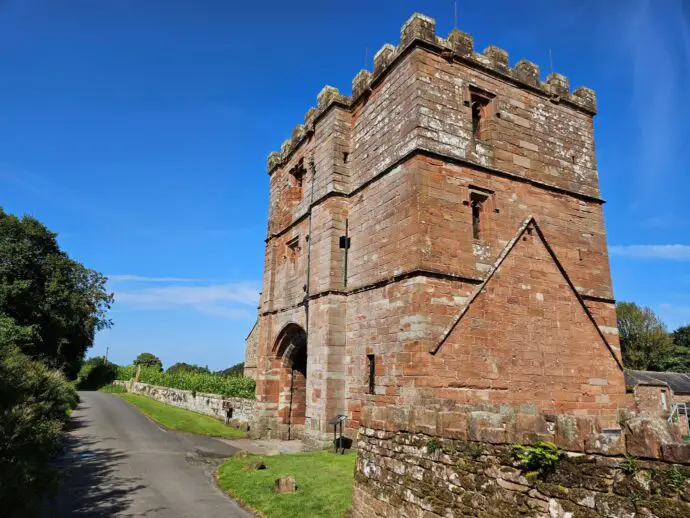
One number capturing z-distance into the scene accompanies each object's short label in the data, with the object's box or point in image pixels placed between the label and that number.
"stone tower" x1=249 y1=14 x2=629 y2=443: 11.23
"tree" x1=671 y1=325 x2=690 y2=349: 52.62
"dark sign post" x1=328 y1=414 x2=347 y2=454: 12.89
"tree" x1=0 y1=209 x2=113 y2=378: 29.45
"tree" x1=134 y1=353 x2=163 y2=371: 72.28
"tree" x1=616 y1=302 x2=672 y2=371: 45.47
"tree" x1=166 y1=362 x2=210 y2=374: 54.29
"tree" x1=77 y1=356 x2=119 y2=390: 51.03
